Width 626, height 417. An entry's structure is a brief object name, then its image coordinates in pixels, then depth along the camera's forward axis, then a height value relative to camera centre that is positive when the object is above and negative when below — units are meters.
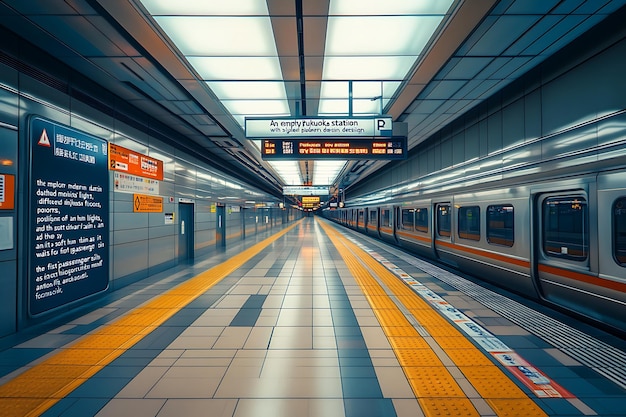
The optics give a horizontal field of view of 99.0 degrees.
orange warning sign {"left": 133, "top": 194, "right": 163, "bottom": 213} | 5.86 +0.18
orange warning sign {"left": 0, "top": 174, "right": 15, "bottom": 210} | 3.25 +0.25
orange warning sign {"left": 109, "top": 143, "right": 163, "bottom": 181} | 5.21 +1.05
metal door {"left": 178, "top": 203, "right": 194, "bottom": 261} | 8.02 -0.65
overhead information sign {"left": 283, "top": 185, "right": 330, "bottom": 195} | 21.53 +1.69
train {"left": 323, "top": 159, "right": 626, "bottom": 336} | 3.18 -0.43
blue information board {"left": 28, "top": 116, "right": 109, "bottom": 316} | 3.65 -0.06
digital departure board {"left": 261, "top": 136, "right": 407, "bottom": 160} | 5.89 +1.37
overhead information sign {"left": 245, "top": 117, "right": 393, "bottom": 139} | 5.34 +1.68
